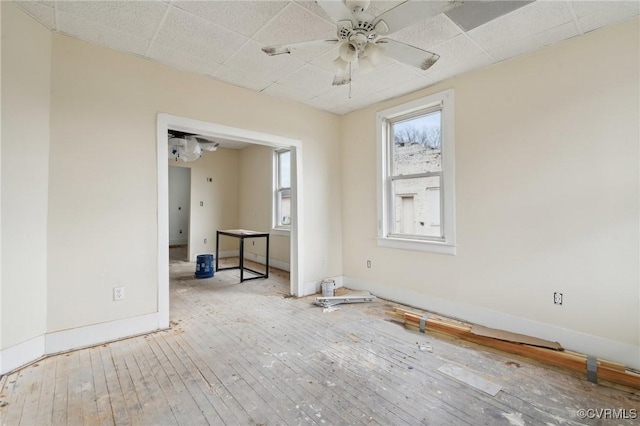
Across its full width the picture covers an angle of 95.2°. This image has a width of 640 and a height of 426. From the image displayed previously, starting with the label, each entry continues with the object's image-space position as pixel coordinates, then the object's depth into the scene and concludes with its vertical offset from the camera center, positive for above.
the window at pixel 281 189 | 6.07 +0.60
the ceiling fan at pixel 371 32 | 1.64 +1.17
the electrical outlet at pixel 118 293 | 2.66 -0.69
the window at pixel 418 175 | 3.25 +0.52
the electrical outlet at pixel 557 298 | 2.51 -0.70
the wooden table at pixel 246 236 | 4.82 -0.31
